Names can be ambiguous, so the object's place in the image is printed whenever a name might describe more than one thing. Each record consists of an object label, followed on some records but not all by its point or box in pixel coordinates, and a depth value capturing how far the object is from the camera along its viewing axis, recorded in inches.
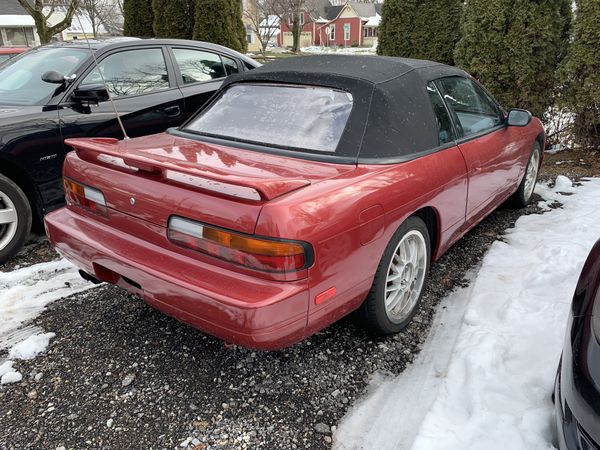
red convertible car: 80.2
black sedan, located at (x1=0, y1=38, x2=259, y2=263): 151.9
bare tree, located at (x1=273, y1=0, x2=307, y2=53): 1563.9
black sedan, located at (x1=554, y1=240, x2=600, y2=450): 58.8
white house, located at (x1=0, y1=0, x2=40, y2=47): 1445.6
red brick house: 2394.2
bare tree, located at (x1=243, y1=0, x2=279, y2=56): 1584.6
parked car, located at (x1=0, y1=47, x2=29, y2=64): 338.4
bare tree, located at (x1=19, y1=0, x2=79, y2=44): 488.2
